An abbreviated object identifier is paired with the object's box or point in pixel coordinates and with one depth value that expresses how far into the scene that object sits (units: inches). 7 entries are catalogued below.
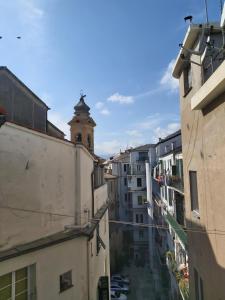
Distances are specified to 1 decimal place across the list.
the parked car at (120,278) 1003.8
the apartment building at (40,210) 239.9
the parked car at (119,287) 914.9
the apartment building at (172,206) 573.1
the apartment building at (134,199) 1412.3
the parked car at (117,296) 847.3
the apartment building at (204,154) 203.6
